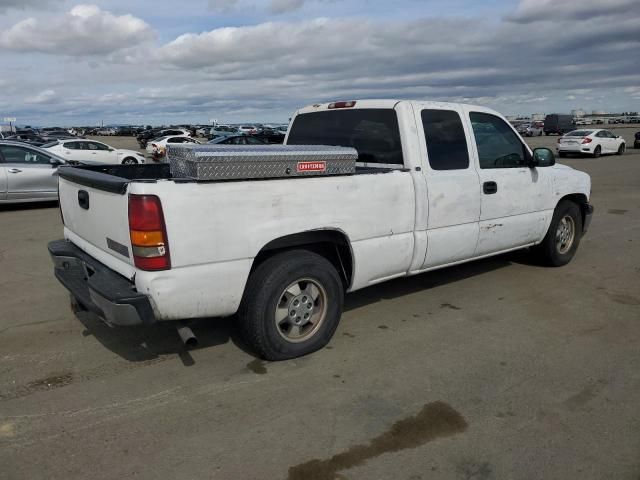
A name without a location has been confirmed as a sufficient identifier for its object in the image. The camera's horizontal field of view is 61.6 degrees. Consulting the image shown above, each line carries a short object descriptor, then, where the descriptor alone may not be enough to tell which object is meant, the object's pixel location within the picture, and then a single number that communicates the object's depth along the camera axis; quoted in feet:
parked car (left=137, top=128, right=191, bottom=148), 133.67
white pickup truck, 10.71
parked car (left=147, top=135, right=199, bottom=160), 86.63
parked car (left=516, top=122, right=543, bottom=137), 196.72
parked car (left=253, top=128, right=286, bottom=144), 103.81
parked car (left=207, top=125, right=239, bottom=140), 166.09
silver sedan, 37.04
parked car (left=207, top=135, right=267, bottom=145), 72.64
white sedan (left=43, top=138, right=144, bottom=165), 64.59
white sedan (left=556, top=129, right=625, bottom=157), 87.92
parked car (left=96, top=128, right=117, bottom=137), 265.54
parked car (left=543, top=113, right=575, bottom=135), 194.80
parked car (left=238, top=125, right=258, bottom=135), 185.68
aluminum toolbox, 10.84
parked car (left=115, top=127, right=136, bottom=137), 256.32
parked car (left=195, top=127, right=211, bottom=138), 196.76
